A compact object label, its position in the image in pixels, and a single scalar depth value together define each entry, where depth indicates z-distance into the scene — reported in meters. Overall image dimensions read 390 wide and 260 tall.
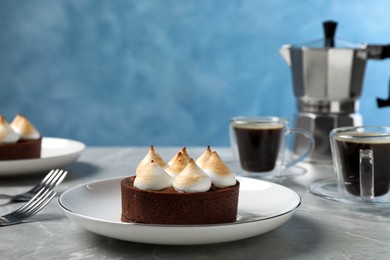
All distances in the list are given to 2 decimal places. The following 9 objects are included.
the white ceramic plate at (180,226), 0.59
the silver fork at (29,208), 0.68
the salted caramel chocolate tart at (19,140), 0.88
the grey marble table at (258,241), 0.61
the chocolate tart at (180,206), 0.65
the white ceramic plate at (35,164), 0.83
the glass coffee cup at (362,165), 0.75
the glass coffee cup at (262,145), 0.89
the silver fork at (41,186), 0.76
